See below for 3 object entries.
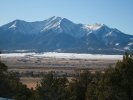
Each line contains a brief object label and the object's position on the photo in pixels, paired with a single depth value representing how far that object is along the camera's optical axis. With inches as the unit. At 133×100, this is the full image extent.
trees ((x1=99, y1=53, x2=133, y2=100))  1492.4
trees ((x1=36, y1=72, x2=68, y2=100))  1627.7
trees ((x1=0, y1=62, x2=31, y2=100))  1946.7
